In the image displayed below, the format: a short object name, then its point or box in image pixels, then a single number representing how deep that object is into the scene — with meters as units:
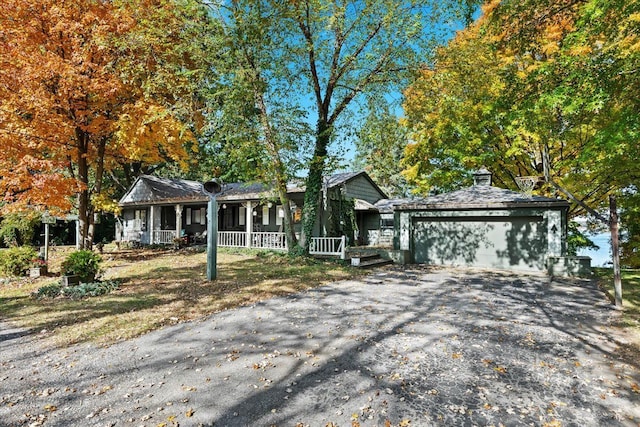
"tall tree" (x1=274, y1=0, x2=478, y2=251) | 11.89
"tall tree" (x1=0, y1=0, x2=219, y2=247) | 10.62
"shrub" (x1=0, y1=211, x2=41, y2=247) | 16.96
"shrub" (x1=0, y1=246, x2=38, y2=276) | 10.50
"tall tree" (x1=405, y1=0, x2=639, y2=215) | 7.19
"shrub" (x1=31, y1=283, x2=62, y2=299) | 7.92
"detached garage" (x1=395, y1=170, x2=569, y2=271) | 11.81
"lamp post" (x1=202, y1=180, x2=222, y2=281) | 9.08
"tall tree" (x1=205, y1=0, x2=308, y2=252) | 11.41
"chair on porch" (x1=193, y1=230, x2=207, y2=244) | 18.87
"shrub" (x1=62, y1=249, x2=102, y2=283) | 8.55
